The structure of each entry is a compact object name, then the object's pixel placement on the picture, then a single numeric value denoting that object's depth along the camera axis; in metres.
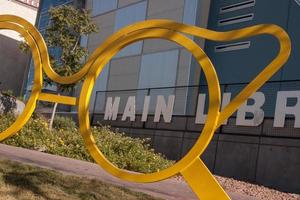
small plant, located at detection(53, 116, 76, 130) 24.33
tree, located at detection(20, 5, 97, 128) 23.59
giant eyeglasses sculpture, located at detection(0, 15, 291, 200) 6.56
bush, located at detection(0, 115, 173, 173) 15.45
